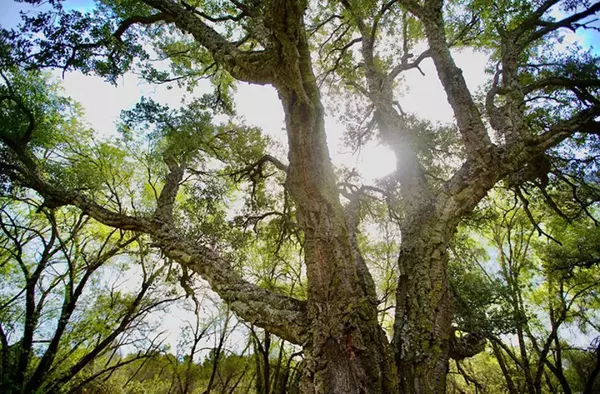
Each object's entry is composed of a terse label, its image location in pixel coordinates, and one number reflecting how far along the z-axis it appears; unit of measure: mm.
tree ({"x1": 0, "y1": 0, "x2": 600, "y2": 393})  2246
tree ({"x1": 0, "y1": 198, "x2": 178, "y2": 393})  7383
